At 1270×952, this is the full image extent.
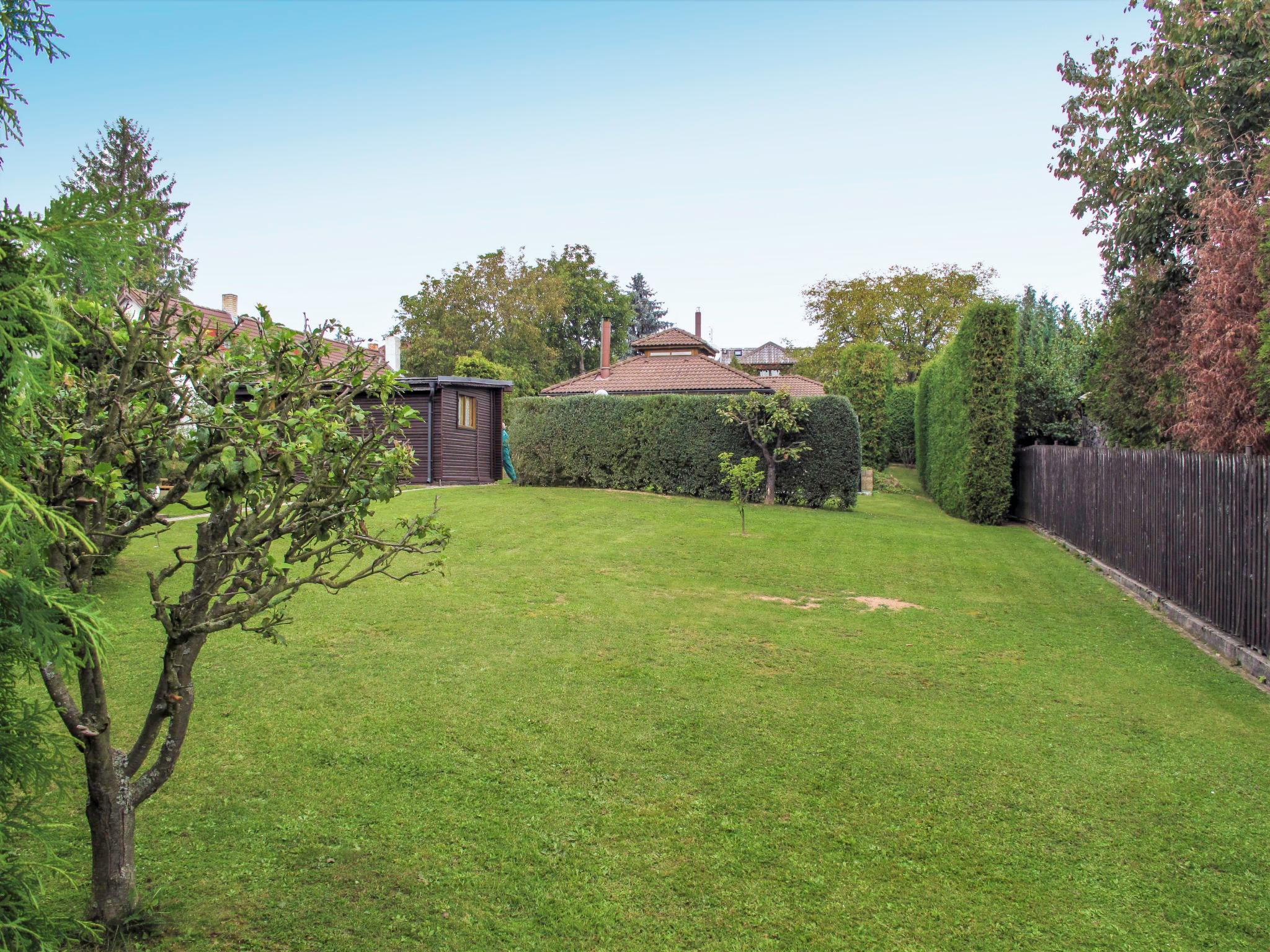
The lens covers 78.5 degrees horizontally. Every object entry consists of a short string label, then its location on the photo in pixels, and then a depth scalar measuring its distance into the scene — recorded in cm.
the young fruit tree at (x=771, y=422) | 1817
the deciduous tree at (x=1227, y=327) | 1234
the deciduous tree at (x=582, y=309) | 6112
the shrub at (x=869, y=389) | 3070
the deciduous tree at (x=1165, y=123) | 1511
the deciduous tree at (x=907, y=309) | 5000
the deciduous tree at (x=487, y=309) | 4750
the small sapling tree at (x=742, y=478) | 1432
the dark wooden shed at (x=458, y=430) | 2256
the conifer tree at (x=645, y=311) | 8088
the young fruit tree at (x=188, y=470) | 254
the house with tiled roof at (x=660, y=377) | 2953
